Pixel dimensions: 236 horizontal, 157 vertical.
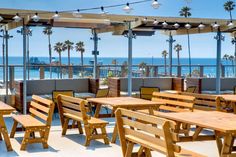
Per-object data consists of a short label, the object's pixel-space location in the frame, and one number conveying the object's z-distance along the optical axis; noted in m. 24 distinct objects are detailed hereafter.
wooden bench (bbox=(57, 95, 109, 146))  7.14
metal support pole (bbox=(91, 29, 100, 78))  12.78
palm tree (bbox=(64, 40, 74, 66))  44.62
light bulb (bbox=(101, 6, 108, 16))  10.07
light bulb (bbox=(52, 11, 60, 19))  9.96
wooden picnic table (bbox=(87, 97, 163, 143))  7.27
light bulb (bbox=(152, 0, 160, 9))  8.87
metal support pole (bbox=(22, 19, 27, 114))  10.24
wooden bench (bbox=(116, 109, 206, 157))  4.34
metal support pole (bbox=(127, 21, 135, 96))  11.41
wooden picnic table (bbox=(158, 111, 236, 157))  4.64
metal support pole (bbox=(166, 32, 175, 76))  13.77
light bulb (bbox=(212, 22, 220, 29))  11.68
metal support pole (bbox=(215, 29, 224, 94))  12.57
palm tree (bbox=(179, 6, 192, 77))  37.43
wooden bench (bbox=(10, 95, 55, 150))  6.81
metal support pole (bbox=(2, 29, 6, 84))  11.77
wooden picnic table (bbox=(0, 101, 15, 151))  6.64
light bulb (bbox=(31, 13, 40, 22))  9.42
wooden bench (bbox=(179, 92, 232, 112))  7.77
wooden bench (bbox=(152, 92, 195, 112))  7.30
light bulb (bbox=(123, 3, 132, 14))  9.36
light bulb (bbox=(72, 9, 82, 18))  10.54
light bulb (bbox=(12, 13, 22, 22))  9.40
